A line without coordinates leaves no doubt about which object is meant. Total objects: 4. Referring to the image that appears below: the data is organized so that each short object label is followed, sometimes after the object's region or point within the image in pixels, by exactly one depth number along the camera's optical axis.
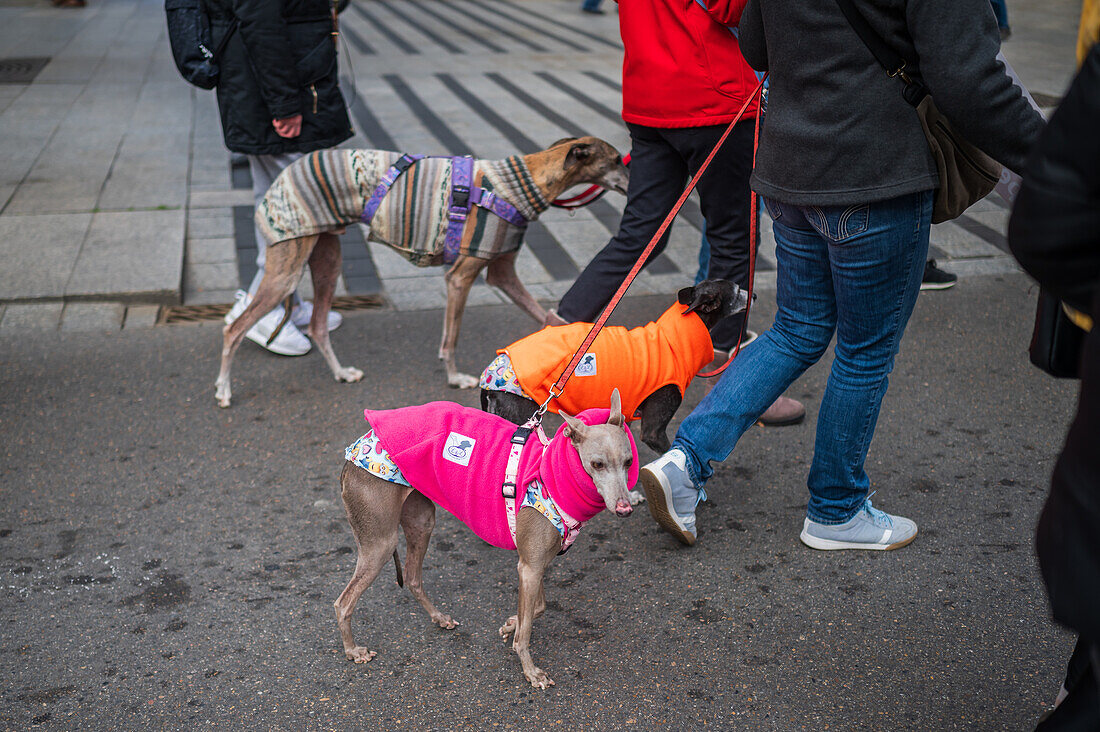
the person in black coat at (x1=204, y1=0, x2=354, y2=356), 4.29
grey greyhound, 2.40
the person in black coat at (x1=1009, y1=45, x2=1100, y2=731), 1.35
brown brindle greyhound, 4.14
